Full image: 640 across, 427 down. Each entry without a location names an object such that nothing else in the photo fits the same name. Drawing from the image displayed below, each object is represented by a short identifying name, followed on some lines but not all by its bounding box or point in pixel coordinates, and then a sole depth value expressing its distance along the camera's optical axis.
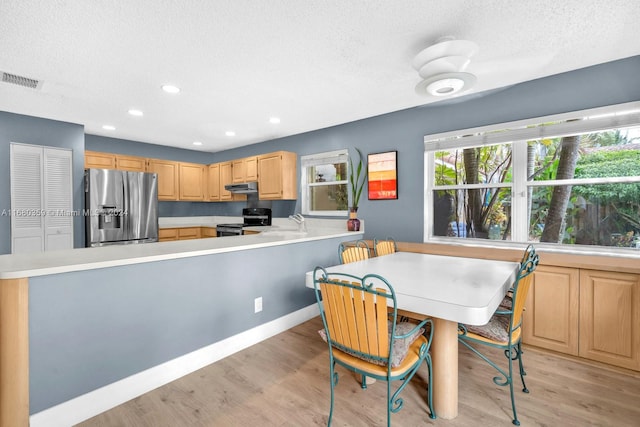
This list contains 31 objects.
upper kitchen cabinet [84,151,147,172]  4.54
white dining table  1.35
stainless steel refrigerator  4.09
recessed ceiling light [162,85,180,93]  2.83
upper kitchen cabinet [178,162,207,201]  5.69
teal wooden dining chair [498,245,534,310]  2.02
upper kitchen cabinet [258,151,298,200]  4.67
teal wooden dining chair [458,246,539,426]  1.61
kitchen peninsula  1.48
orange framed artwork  3.71
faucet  3.55
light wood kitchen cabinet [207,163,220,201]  5.92
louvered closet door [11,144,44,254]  3.62
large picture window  2.48
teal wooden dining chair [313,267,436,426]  1.33
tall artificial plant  4.03
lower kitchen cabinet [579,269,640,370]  2.10
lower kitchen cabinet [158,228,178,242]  5.19
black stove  5.22
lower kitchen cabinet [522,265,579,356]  2.30
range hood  5.14
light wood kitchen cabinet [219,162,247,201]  5.66
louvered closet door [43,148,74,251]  3.85
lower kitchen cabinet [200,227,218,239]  5.69
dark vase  3.91
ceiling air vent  2.57
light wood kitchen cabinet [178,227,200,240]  5.58
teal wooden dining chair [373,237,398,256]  3.02
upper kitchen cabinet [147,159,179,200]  5.27
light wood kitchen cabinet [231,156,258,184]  5.13
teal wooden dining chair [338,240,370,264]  2.50
